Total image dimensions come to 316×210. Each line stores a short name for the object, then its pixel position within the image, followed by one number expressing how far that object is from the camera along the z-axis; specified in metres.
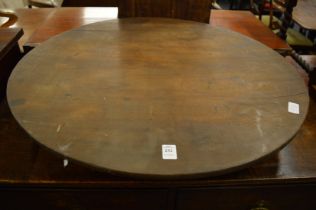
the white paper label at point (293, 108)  0.88
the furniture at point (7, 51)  1.25
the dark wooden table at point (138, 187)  0.89
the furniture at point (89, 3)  3.20
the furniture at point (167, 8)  1.74
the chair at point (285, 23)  2.26
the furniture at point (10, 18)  1.46
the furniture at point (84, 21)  1.87
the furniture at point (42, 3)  2.88
